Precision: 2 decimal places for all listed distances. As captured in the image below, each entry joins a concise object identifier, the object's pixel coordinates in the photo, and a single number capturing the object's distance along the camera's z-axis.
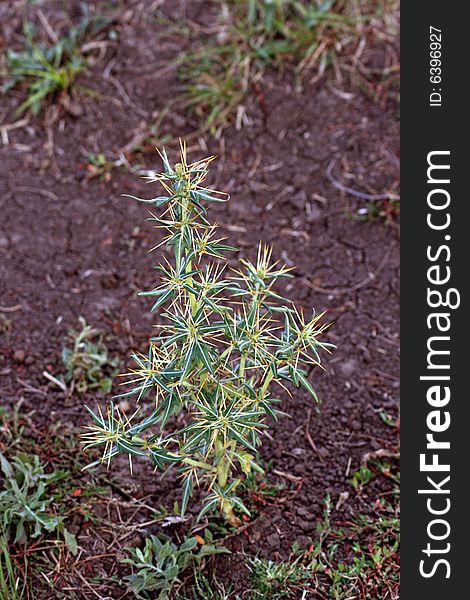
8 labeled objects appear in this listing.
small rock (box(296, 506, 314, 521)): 2.63
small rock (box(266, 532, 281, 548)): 2.55
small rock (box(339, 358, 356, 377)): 3.07
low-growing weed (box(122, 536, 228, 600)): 2.36
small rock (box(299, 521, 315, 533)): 2.60
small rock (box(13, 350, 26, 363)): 3.11
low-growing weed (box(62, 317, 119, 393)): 2.99
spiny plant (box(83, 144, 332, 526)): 2.08
